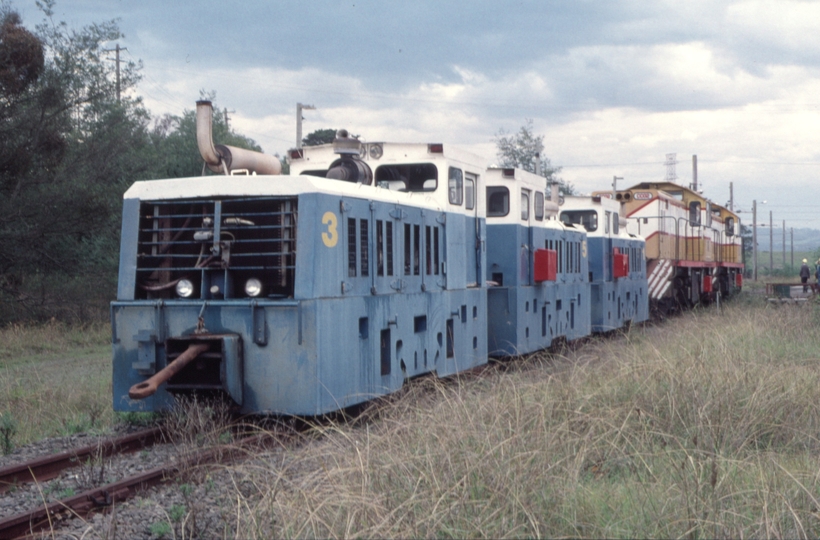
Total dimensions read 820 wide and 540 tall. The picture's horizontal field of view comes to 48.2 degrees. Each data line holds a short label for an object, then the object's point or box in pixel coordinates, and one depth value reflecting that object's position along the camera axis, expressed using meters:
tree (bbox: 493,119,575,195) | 47.47
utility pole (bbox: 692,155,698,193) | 68.50
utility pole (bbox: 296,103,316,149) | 32.74
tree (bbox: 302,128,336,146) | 46.28
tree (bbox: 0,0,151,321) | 20.53
